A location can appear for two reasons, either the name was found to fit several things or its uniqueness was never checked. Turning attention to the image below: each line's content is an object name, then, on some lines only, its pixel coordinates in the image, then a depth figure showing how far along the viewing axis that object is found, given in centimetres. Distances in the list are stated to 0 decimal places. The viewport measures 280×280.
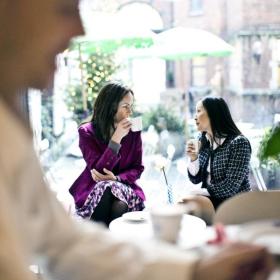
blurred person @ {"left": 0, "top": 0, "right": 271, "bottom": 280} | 77
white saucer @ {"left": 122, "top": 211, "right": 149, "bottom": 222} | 232
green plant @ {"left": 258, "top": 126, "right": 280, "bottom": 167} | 129
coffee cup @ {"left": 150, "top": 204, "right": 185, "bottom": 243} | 105
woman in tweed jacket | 285
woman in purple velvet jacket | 296
